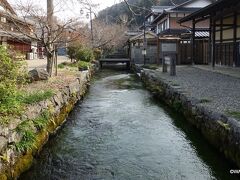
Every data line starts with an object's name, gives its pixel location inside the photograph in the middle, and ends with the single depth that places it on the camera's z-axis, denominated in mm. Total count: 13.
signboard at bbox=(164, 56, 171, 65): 13869
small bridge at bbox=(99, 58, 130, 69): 26751
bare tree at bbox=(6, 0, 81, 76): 10578
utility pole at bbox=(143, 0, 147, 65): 20928
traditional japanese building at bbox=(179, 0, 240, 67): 13268
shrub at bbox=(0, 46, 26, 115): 5003
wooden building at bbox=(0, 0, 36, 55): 10653
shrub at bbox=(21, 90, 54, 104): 6044
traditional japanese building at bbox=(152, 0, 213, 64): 20493
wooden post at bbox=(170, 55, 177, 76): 13116
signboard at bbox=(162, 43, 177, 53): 20621
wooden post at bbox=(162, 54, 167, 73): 14876
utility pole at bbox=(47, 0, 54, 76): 10869
